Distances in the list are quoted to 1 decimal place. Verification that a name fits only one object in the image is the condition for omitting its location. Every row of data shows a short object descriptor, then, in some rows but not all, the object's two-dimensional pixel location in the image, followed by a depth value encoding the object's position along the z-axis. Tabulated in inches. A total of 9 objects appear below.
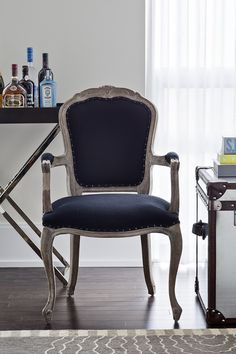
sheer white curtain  191.6
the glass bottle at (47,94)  178.8
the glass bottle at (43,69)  180.9
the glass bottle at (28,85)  179.4
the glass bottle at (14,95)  176.0
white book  152.9
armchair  169.2
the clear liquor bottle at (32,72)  181.5
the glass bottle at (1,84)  184.8
